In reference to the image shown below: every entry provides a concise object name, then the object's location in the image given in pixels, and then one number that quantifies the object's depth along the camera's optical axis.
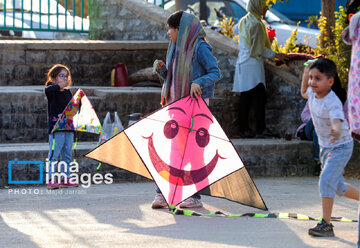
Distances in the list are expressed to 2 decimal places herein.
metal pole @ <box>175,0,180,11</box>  21.02
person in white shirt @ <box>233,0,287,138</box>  16.46
